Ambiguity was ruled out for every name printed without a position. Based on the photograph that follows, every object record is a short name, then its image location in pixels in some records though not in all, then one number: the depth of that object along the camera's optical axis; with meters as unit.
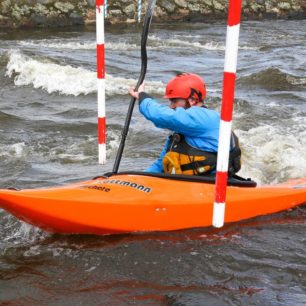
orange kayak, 7.08
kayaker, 7.67
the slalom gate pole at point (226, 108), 6.28
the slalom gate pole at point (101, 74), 9.10
